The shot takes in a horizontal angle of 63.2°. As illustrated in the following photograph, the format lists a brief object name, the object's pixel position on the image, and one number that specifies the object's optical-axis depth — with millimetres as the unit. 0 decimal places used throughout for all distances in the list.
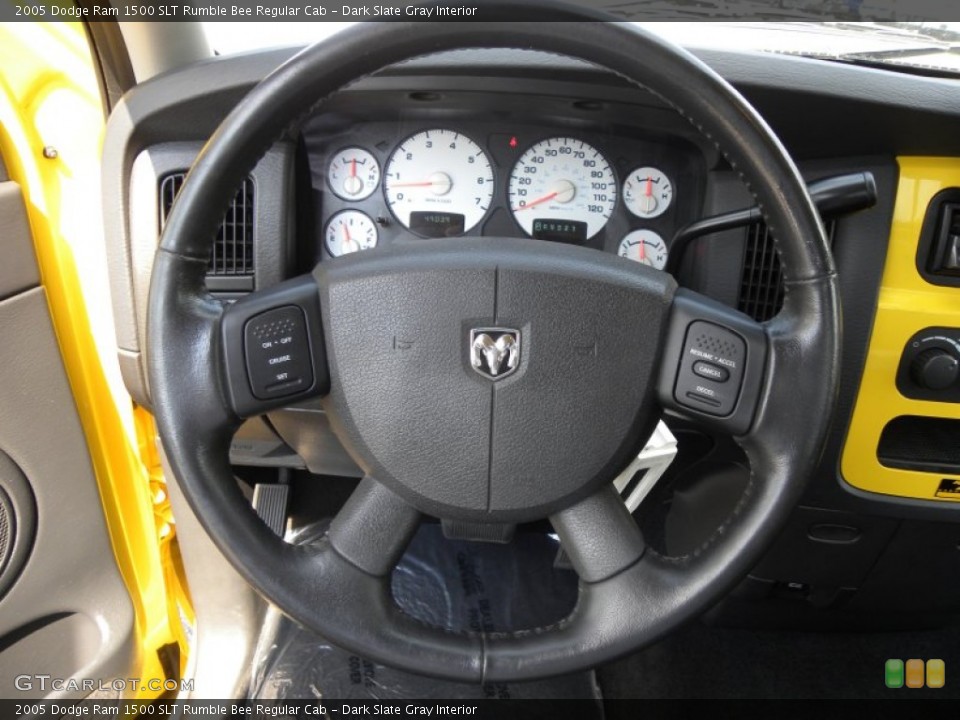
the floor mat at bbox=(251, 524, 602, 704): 1454
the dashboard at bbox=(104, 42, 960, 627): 1083
